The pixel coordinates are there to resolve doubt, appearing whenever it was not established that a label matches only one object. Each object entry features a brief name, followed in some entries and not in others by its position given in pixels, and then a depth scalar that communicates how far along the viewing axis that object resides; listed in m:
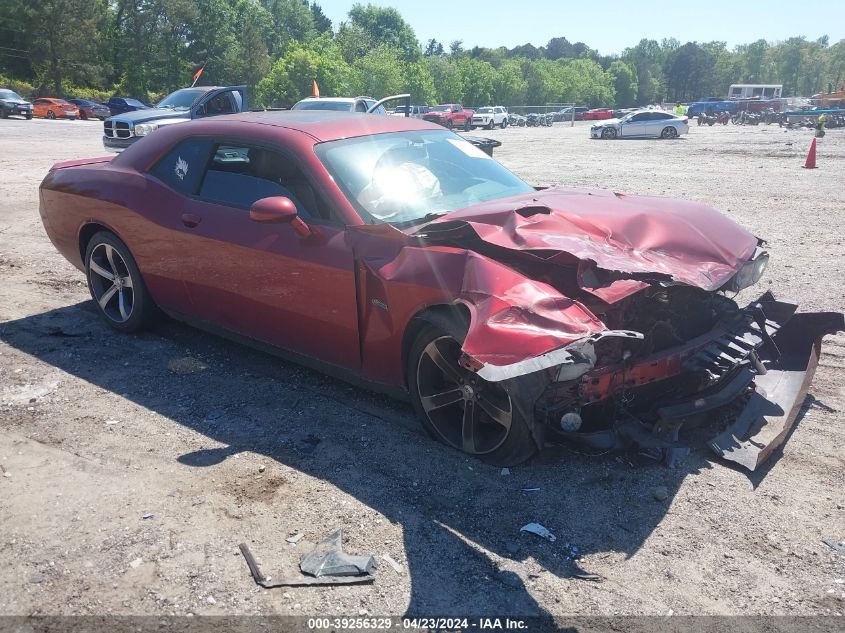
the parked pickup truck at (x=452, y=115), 39.99
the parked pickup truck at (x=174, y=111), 16.53
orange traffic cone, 18.11
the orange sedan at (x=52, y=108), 43.22
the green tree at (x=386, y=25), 110.44
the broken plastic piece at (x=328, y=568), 2.76
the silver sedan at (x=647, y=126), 34.84
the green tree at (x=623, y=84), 115.50
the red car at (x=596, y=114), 62.28
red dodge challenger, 3.23
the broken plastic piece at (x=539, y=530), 3.03
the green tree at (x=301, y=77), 45.56
